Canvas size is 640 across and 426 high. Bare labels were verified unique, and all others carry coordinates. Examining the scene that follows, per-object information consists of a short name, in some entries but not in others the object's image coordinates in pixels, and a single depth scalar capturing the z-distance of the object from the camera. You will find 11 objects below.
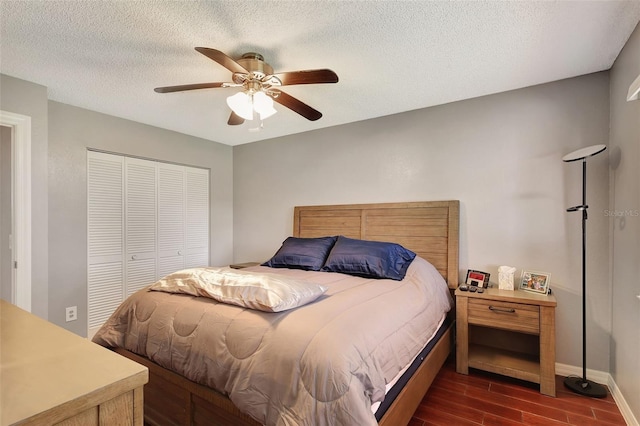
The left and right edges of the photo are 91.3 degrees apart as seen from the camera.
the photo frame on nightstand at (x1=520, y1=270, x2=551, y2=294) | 2.47
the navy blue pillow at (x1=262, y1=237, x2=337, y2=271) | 3.01
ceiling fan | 1.92
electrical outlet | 3.05
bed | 1.32
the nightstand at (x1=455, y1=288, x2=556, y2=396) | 2.24
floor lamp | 2.20
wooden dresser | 0.55
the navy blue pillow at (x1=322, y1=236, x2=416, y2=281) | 2.61
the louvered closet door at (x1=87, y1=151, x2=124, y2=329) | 3.23
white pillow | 1.61
